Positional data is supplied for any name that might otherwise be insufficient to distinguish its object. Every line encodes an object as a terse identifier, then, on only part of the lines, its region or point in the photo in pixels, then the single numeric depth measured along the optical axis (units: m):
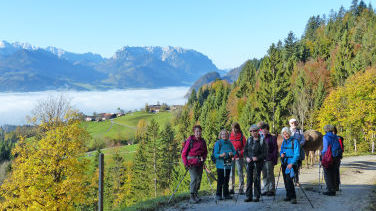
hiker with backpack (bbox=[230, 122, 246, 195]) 11.27
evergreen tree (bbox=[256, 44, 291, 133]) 49.56
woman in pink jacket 10.24
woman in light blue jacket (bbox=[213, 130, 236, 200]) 10.45
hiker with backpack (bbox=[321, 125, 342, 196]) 11.33
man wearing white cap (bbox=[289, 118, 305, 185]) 11.43
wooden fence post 8.77
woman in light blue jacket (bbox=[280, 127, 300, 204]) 9.91
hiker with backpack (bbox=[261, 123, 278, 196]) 10.59
